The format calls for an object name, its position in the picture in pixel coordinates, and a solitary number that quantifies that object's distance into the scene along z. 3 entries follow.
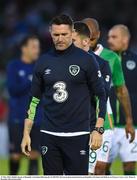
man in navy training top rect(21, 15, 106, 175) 15.27
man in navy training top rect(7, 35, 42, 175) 23.03
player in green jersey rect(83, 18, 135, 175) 18.23
